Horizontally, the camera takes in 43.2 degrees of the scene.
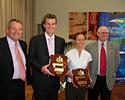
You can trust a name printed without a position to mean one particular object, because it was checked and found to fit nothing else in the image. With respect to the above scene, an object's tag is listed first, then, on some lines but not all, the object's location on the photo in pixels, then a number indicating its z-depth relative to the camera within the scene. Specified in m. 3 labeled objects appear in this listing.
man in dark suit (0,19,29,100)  1.71
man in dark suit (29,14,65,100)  1.81
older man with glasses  2.13
